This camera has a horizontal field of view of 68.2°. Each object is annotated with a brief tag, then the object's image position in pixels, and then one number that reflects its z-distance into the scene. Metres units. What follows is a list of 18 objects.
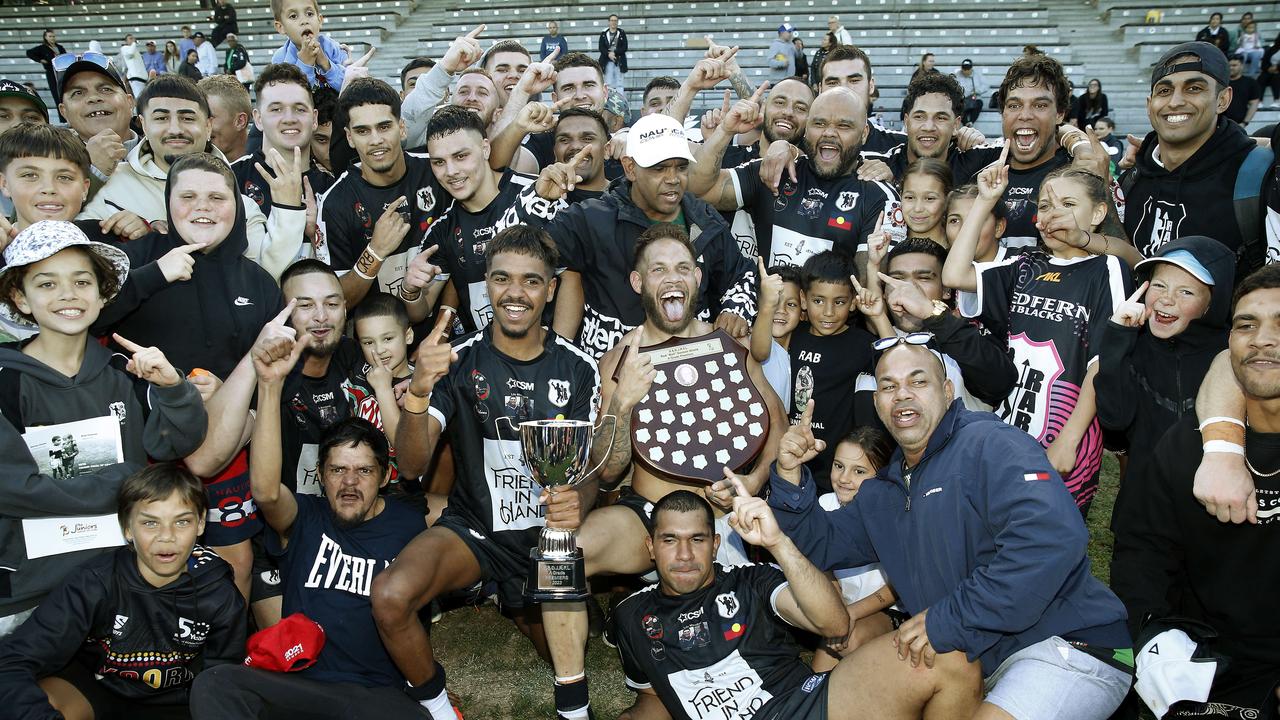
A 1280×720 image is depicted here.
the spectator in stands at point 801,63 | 19.73
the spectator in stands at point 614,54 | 22.00
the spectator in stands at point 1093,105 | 18.30
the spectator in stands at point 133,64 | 20.73
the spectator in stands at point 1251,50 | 18.91
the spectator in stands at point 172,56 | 22.75
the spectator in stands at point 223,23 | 22.08
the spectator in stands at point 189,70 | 12.28
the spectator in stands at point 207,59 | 21.92
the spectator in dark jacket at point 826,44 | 11.80
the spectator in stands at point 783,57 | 20.05
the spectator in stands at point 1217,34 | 18.62
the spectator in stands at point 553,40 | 21.54
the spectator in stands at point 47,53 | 21.66
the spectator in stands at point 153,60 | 23.17
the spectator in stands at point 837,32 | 10.86
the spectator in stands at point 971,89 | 19.06
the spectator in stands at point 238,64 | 18.34
